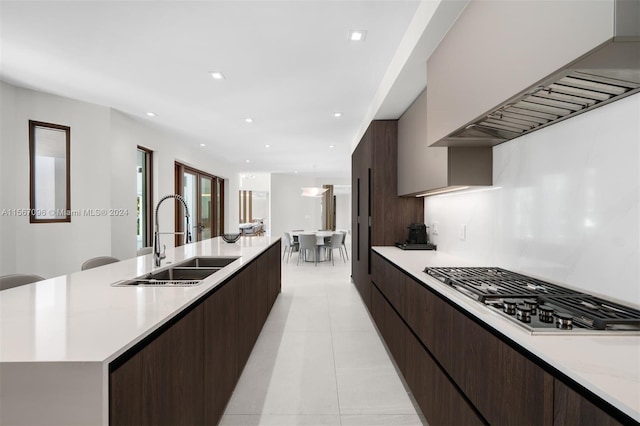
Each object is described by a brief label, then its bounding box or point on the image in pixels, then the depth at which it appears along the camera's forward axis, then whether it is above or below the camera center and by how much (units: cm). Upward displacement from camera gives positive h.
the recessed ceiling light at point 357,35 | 244 +140
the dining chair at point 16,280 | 189 -42
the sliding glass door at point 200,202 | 688 +29
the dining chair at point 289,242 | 849 -83
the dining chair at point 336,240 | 783 -70
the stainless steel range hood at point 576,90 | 83 +48
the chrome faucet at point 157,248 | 226 -26
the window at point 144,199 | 533 +23
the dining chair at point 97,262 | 270 -44
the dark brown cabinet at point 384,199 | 377 +16
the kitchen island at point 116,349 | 83 -44
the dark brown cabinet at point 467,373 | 85 -61
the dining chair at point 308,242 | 753 -72
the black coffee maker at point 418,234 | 338 -24
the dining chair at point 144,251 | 362 -45
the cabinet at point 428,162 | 226 +40
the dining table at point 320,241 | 794 -75
